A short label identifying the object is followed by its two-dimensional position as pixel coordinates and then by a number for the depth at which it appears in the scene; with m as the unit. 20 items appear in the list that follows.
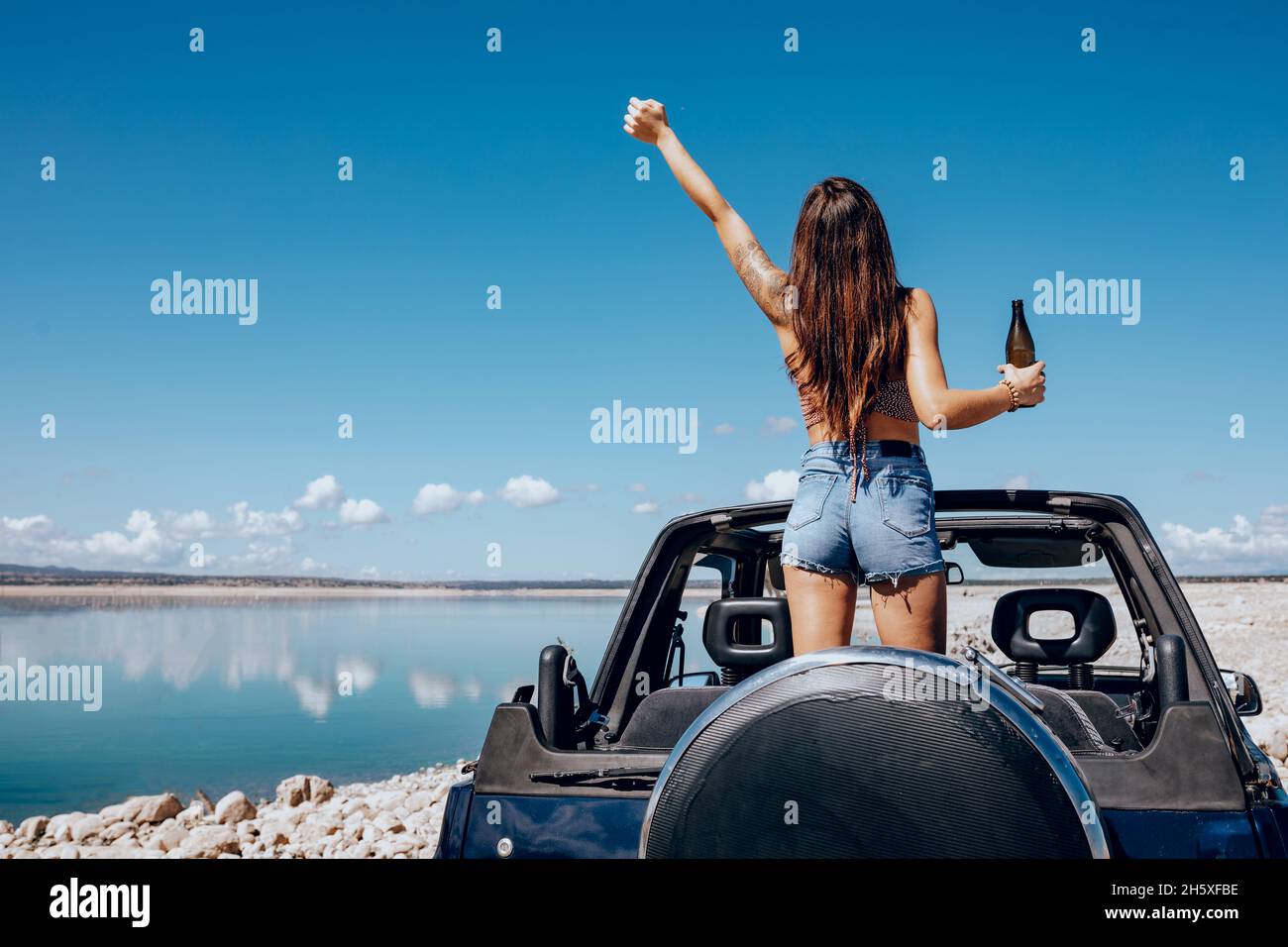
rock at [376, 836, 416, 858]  8.09
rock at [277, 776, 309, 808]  11.73
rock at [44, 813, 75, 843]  10.41
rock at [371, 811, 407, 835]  9.02
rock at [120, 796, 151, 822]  10.73
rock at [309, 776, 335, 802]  11.93
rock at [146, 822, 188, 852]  9.14
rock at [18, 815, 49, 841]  10.62
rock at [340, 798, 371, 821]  10.35
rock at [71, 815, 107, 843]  10.08
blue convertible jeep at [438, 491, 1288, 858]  1.61
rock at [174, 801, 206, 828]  10.69
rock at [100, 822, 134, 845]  9.79
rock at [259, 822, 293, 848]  9.01
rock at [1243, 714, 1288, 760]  9.03
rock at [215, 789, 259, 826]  10.30
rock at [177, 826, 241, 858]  8.55
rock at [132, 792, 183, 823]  10.84
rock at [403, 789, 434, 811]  10.49
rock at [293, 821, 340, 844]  9.16
